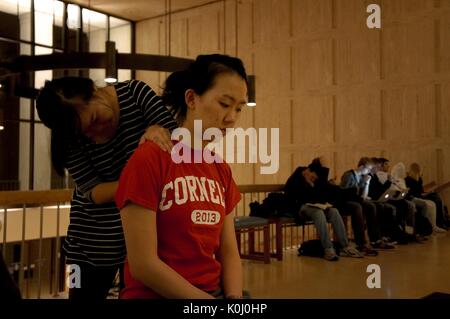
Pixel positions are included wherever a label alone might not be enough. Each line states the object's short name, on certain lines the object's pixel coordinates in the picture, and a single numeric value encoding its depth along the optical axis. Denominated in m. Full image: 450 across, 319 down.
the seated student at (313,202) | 5.99
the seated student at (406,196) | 7.63
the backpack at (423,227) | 7.84
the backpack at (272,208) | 6.05
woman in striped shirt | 1.50
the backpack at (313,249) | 6.04
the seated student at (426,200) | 8.17
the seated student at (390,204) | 7.21
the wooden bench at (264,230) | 5.63
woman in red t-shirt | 1.16
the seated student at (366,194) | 6.71
